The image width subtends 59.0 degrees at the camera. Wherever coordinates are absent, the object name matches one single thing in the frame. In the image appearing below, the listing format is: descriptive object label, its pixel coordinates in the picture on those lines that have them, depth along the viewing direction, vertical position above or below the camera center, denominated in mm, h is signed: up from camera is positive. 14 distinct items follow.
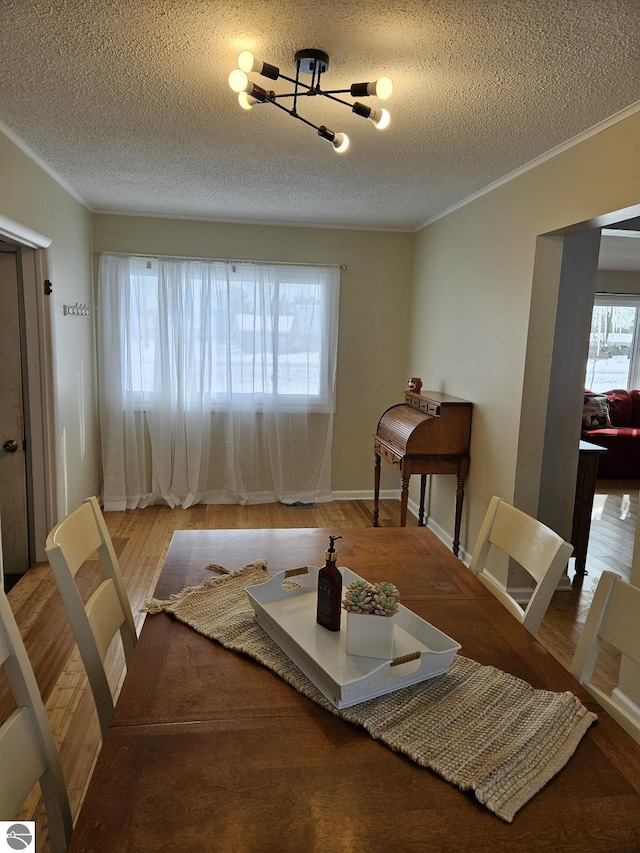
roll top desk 3758 -650
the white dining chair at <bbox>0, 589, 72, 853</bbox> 1048 -781
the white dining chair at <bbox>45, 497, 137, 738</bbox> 1386 -699
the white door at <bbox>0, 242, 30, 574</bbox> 3375 -639
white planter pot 1240 -641
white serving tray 1163 -688
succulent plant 1229 -558
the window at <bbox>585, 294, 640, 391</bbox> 7191 +50
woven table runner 974 -727
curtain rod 4639 +633
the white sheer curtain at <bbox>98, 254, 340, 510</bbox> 4703 -362
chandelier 1732 +802
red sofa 6340 -875
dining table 858 -739
